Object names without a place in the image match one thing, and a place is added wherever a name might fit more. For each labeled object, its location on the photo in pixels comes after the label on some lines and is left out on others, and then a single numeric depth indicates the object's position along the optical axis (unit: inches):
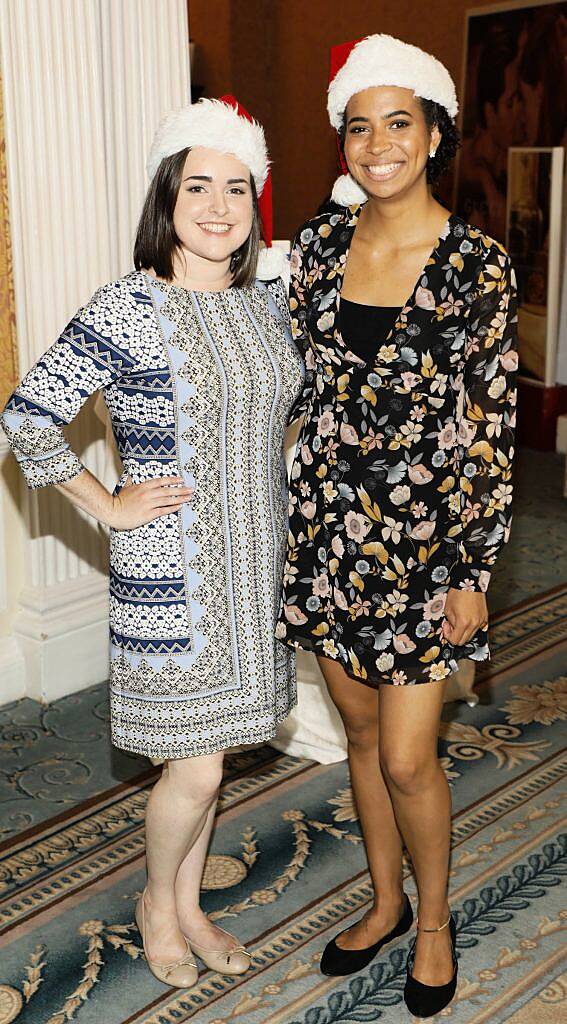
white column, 146.5
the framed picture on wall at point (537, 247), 276.5
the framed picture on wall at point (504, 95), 282.8
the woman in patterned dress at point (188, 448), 90.7
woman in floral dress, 88.7
